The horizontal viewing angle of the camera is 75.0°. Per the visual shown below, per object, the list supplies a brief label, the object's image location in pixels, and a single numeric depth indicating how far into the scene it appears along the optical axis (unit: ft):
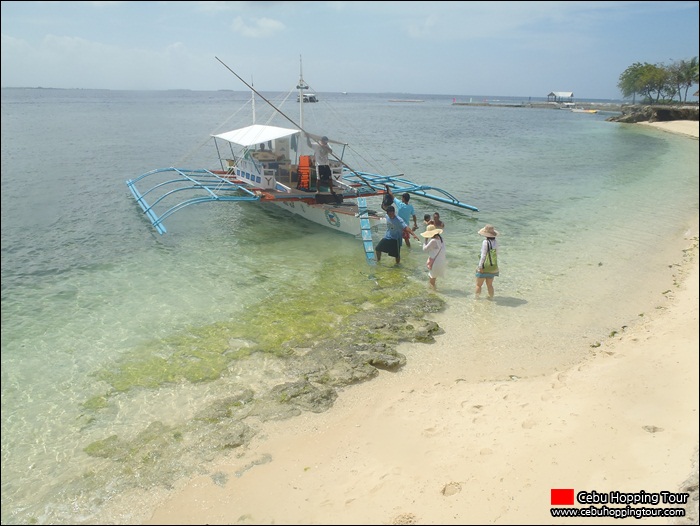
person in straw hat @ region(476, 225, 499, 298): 30.94
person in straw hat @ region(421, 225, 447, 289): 32.53
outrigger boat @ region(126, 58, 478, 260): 48.06
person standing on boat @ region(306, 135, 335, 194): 50.16
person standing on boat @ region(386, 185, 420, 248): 42.83
